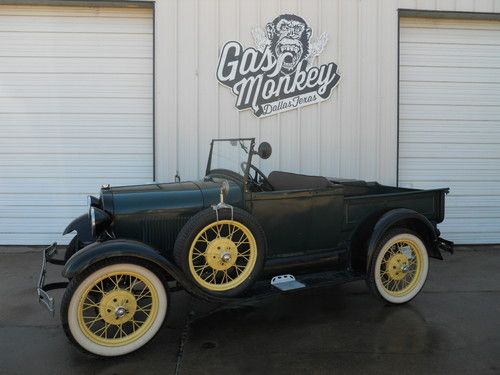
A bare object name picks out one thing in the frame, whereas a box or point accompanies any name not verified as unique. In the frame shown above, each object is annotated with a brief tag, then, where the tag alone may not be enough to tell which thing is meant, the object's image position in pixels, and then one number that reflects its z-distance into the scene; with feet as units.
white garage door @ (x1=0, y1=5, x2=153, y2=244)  22.82
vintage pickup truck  11.94
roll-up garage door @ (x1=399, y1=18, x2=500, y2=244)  24.11
